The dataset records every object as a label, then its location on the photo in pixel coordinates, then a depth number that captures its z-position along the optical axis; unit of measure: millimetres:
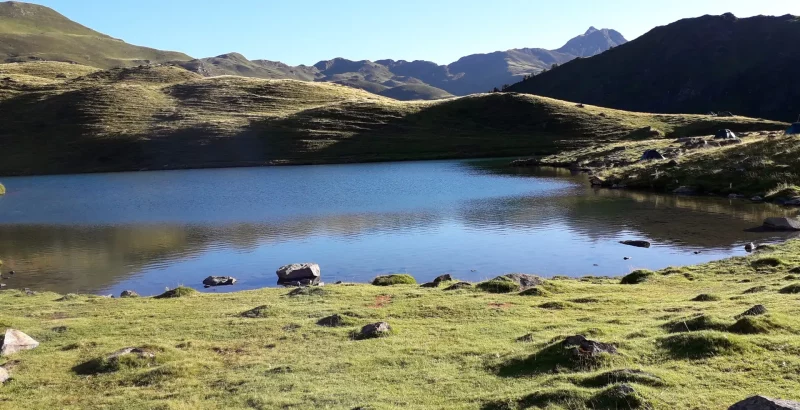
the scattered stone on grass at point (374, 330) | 20164
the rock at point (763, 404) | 9586
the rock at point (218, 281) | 37812
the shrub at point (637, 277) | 31094
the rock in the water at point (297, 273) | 38094
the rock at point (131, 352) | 17986
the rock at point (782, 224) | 47078
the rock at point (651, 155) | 97625
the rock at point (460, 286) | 29772
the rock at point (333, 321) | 22453
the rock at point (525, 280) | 30052
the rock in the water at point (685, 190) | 74062
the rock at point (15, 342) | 19562
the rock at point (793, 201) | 61031
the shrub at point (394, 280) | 33594
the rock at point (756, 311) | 17808
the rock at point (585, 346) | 15375
